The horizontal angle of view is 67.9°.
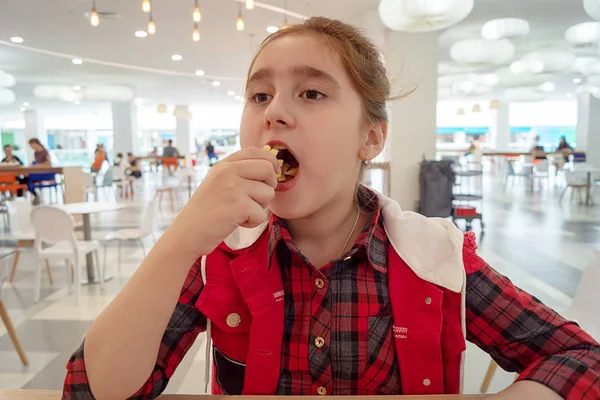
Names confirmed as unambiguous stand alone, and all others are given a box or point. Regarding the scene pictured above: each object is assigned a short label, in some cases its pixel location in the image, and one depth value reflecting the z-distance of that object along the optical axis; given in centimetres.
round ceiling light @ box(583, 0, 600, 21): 401
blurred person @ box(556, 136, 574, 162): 1168
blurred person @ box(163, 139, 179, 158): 1450
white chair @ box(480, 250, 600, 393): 184
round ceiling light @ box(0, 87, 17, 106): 1015
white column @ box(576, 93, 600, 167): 1336
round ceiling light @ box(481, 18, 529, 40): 525
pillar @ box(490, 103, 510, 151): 1970
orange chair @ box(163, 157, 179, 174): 1366
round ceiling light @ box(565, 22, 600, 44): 561
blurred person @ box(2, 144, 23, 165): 1046
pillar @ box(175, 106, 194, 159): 2048
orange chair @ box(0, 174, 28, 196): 776
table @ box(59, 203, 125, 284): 412
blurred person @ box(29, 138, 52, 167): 865
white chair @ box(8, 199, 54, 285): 432
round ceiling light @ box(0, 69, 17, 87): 850
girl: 80
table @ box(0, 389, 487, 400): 69
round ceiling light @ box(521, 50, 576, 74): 647
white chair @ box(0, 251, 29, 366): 260
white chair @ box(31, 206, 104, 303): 367
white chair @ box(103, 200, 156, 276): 424
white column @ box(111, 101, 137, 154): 1627
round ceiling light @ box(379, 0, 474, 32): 368
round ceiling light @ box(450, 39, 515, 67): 567
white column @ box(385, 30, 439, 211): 638
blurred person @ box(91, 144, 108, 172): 1143
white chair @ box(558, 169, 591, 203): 818
